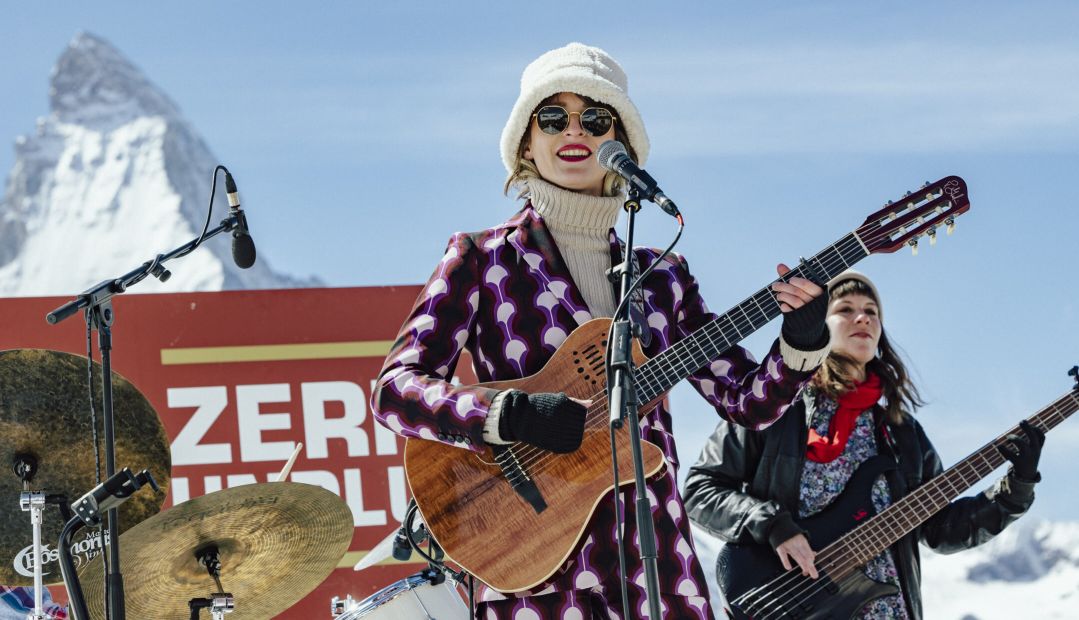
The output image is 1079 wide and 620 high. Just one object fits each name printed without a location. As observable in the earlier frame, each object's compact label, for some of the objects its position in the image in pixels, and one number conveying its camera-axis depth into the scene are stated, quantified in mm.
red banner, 5859
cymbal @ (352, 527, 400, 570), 4605
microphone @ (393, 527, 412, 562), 4109
